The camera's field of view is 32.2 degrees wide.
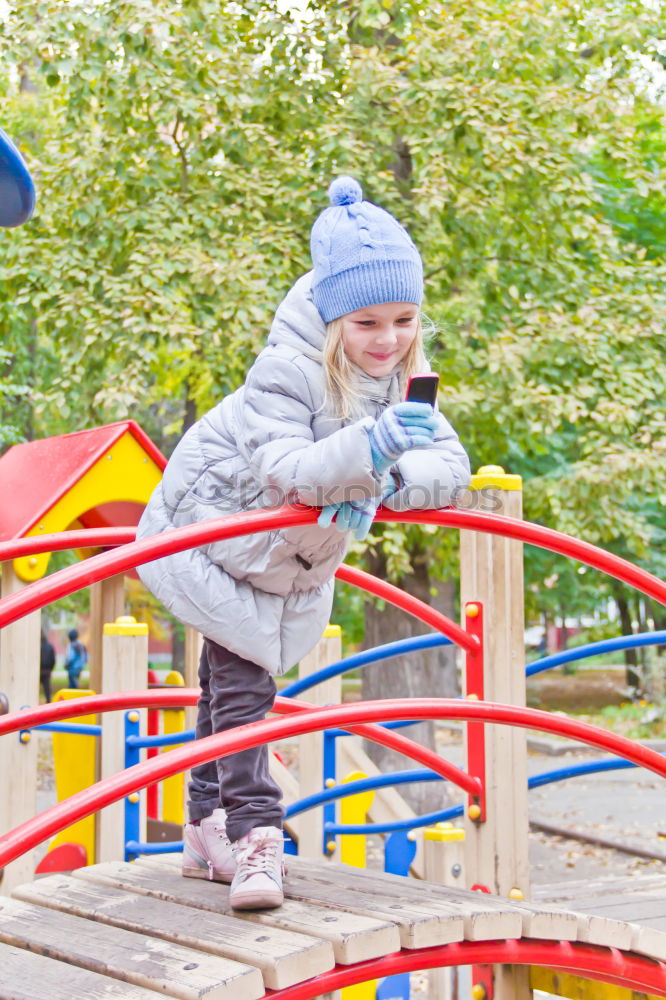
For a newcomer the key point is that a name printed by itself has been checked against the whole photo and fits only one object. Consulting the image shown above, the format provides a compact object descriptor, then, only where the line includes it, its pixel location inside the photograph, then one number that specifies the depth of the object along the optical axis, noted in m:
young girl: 2.01
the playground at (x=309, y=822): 1.83
